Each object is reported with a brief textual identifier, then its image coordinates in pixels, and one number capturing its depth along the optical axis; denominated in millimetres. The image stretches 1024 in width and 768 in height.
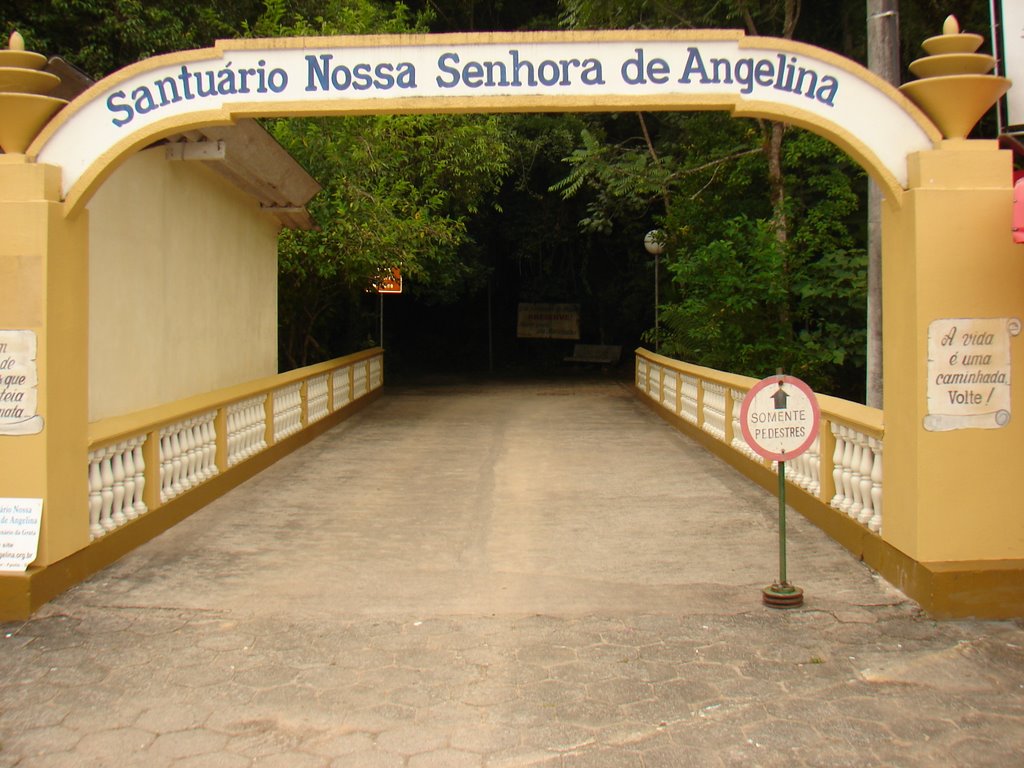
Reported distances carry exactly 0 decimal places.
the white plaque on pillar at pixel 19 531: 5559
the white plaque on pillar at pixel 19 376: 5590
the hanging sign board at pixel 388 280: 16500
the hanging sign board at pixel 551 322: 28828
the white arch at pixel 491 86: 5754
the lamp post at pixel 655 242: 16406
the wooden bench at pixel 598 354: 28578
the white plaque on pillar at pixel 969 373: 5535
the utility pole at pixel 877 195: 8258
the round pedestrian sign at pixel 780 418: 5559
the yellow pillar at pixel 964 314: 5523
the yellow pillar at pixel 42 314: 5594
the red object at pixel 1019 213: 5012
